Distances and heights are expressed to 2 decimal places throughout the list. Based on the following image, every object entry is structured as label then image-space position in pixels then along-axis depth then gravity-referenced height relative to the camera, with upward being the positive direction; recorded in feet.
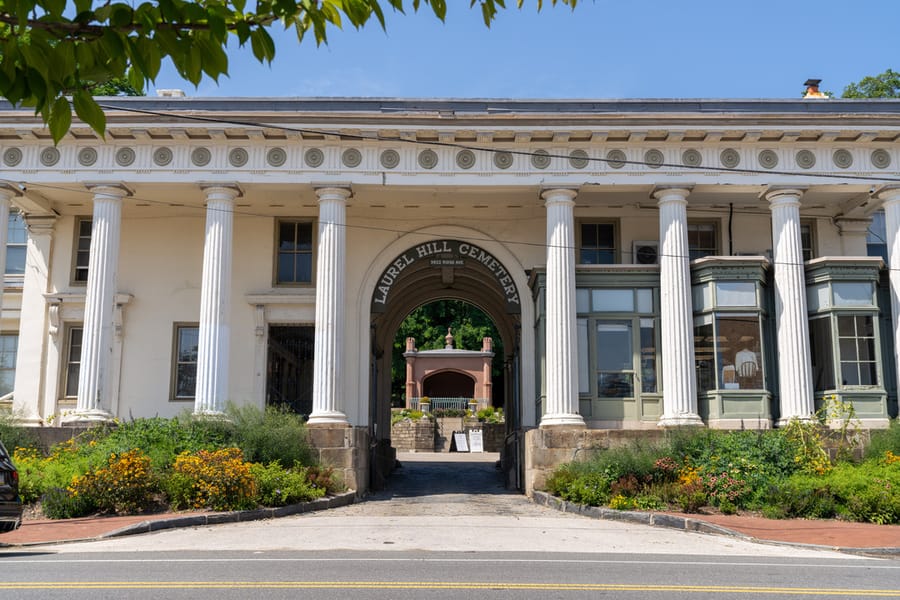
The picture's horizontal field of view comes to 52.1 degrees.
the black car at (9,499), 38.45 -2.41
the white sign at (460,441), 157.07 +0.25
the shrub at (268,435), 64.95 +0.49
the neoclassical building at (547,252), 72.08 +15.49
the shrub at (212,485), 56.08 -2.65
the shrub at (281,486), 59.11 -2.86
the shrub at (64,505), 54.95 -3.75
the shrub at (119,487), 55.36 -2.70
